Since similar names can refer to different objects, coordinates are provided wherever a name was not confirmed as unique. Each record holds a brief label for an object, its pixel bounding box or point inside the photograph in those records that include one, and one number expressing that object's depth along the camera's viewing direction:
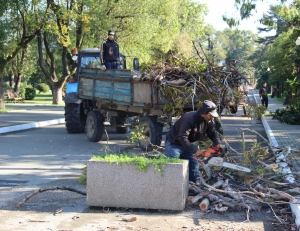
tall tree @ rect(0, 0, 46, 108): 27.84
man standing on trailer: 15.12
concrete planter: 7.15
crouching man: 7.64
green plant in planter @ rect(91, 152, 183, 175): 7.17
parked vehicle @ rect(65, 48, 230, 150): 12.91
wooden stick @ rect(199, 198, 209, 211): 7.13
